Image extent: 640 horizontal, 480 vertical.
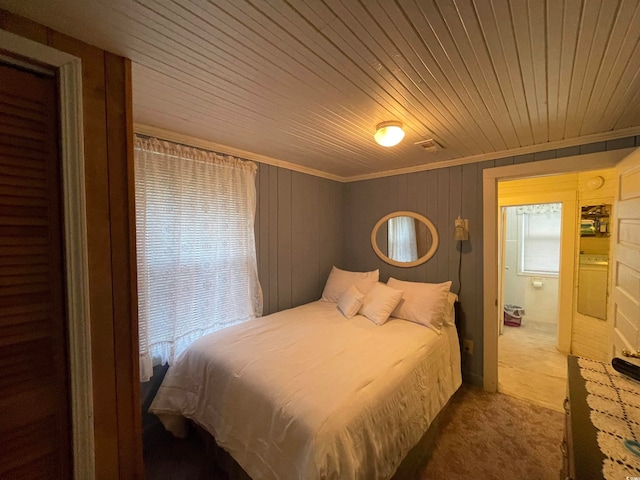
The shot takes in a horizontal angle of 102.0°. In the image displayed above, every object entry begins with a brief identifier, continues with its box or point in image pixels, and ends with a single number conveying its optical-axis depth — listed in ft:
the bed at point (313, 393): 3.76
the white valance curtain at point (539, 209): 14.71
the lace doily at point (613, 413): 2.38
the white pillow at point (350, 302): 8.11
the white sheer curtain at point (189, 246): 5.97
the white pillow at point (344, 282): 9.31
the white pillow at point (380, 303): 7.69
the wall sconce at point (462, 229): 8.45
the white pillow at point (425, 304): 7.46
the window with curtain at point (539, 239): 14.82
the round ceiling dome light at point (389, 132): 5.69
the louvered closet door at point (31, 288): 2.58
